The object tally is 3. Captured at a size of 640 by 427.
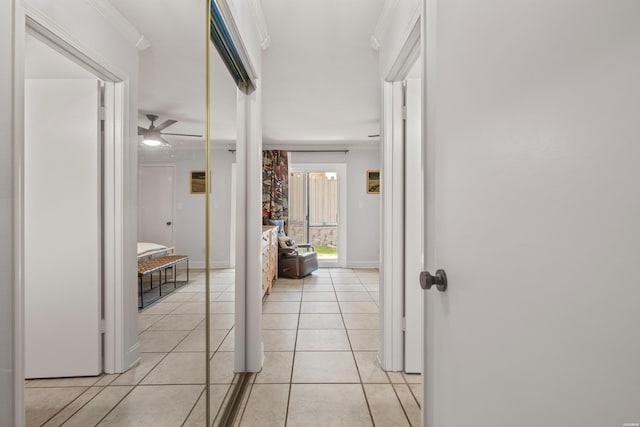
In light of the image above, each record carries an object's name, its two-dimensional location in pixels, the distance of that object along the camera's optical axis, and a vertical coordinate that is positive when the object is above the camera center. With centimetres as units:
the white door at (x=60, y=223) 49 -2
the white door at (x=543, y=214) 44 +0
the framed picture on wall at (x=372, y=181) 619 +64
